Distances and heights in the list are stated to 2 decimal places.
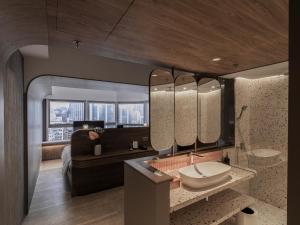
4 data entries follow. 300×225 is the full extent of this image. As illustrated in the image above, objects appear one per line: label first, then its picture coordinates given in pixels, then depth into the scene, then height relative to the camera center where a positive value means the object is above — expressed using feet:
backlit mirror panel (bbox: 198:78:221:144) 8.48 +0.04
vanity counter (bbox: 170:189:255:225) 5.66 -3.77
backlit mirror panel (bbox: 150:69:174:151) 7.17 +0.08
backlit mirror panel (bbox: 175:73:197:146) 7.80 +0.08
